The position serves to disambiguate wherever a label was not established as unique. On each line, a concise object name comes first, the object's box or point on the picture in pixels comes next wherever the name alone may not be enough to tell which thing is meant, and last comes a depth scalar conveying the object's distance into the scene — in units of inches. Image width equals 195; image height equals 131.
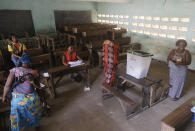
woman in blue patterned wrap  81.2
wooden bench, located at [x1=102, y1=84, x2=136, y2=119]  109.5
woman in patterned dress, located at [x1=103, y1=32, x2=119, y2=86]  128.0
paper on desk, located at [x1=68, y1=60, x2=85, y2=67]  152.0
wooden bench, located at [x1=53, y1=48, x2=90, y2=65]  208.0
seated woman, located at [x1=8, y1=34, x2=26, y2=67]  173.3
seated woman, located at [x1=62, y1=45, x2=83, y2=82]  164.1
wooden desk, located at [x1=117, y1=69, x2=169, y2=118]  118.9
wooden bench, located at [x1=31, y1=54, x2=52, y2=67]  190.1
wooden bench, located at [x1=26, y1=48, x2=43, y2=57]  195.9
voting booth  113.2
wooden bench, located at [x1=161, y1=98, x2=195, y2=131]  66.8
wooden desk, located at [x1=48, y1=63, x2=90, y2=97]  140.6
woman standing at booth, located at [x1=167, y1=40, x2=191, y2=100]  127.0
